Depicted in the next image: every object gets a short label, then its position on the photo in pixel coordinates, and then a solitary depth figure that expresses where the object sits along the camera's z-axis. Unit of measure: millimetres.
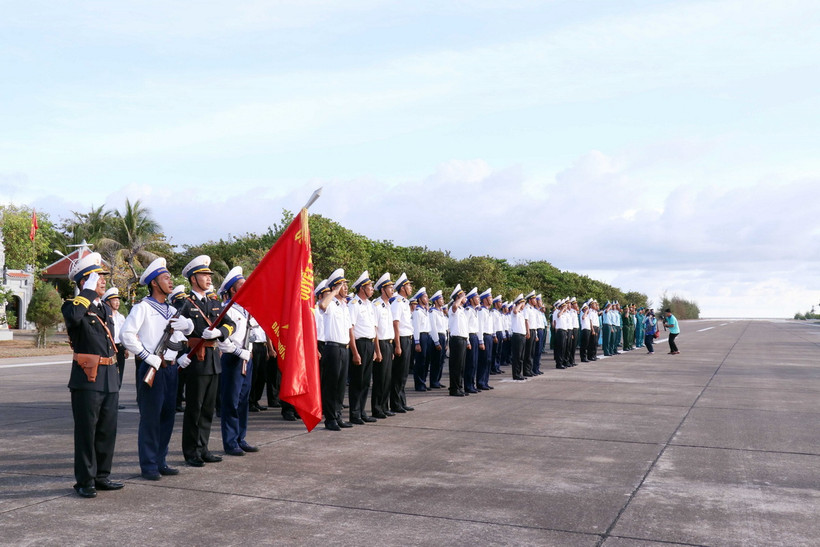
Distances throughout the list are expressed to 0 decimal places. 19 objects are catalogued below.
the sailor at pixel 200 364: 7320
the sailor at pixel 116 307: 11438
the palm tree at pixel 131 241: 41469
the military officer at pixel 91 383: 6219
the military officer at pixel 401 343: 11500
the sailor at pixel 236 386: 7988
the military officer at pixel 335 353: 9781
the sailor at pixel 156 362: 6770
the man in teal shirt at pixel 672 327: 27531
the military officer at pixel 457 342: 13805
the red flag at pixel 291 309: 7426
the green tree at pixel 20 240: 48656
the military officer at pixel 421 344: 15258
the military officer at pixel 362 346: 10461
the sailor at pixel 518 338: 17141
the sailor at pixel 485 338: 15273
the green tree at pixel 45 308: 27359
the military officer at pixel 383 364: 10922
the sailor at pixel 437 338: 15828
